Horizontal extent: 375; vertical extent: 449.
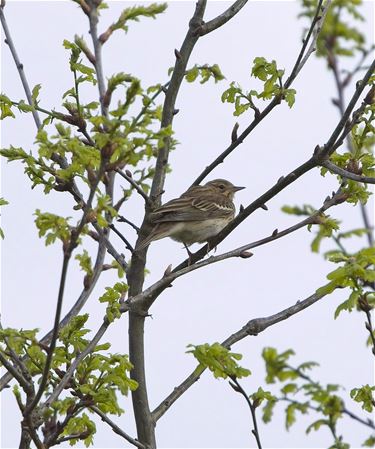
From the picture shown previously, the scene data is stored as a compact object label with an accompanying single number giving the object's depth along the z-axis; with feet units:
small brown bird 62.80
